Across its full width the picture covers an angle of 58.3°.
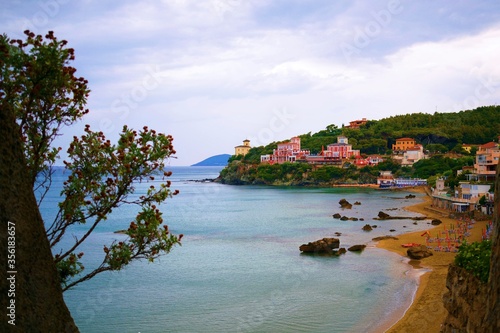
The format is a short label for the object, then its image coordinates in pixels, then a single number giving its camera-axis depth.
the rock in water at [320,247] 29.19
